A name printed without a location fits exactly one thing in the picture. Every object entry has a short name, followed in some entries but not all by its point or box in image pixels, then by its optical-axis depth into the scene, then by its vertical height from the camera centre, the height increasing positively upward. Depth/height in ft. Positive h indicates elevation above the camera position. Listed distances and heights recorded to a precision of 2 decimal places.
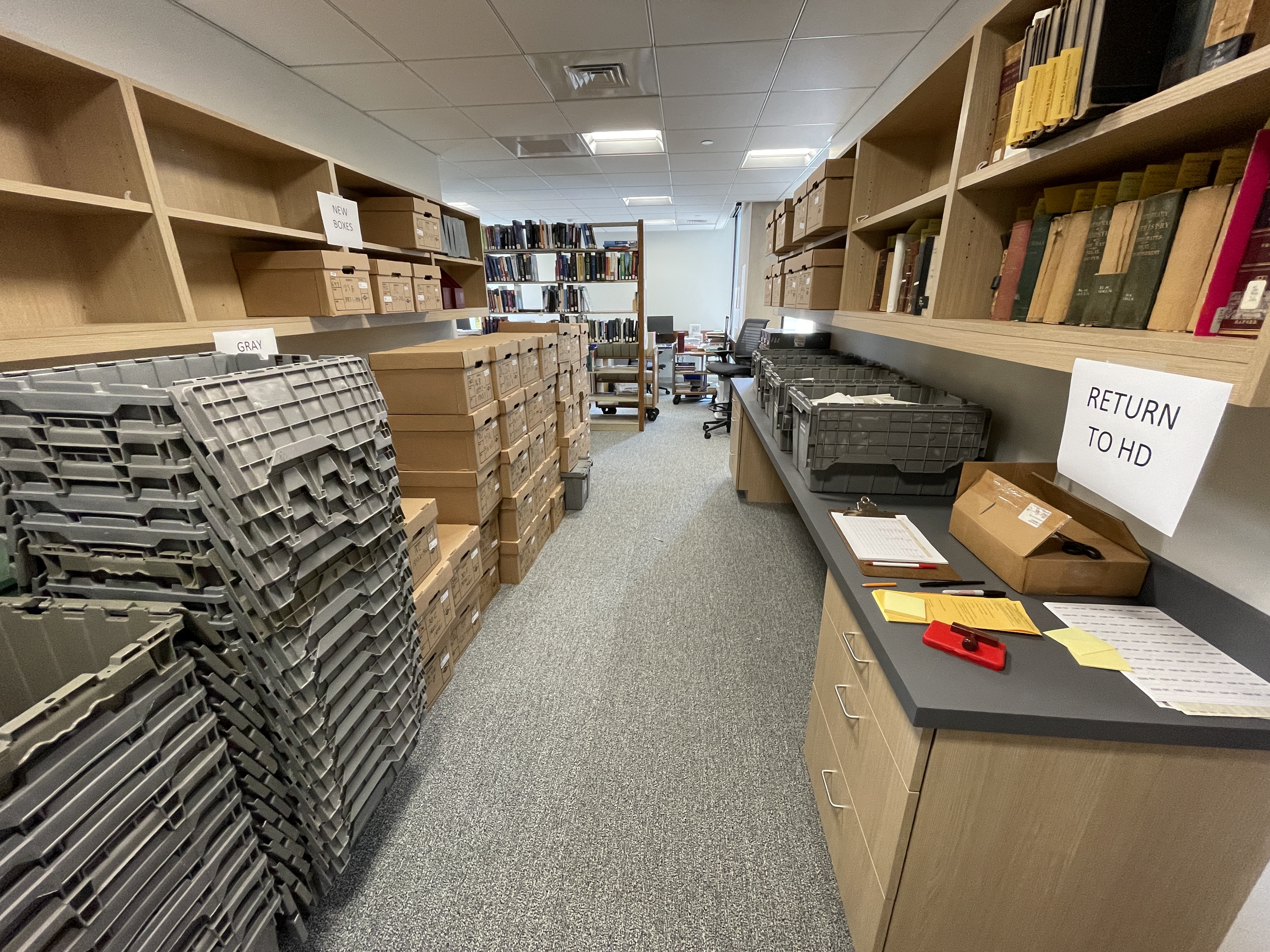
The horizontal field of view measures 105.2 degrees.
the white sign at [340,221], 7.48 +1.40
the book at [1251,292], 2.20 +0.08
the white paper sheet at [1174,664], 2.48 -1.91
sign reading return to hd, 2.25 -0.62
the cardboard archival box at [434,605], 5.47 -3.28
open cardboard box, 3.37 -1.59
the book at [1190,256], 2.47 +0.27
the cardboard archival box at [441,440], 6.93 -1.77
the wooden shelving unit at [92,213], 4.35 +0.95
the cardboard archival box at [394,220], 9.75 +1.78
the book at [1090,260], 3.12 +0.32
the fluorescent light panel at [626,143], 12.92 +4.44
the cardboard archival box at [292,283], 7.08 +0.42
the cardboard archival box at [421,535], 5.44 -2.47
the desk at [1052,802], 2.48 -2.55
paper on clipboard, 3.89 -1.86
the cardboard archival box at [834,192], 7.36 +1.74
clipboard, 3.66 -1.89
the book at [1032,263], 3.71 +0.35
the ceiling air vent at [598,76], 8.95 +4.27
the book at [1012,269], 3.92 +0.33
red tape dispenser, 2.80 -1.90
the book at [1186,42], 2.43 +1.31
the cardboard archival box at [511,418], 7.93 -1.69
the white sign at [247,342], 5.51 -0.32
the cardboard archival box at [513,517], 8.26 -3.33
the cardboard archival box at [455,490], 7.16 -2.54
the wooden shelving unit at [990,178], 2.29 +0.98
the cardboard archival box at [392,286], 8.36 +0.45
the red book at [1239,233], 2.22 +0.34
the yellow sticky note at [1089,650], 2.78 -1.91
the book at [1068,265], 3.33 +0.30
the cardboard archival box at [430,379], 6.64 -0.88
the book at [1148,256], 2.68 +0.29
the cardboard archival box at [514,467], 8.00 -2.51
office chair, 18.06 -2.06
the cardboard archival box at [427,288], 9.79 +0.49
